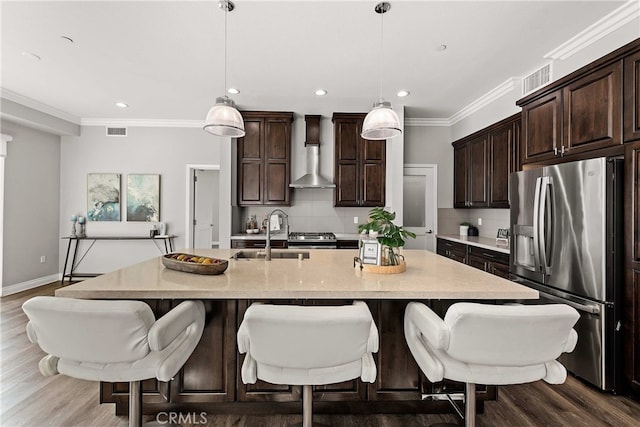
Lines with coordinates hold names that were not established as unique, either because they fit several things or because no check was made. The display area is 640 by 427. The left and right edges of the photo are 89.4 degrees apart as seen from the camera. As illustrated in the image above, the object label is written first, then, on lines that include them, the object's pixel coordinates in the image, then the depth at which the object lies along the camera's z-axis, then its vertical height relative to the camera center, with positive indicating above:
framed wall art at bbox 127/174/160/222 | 5.66 +0.28
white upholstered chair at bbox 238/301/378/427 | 1.28 -0.54
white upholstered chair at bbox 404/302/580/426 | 1.31 -0.54
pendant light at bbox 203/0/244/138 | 2.38 +0.74
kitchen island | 1.93 -0.96
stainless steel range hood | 5.00 +0.92
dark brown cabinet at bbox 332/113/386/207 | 4.96 +0.78
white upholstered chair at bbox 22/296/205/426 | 1.31 -0.53
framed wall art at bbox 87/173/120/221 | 5.63 +0.29
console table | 5.41 -0.59
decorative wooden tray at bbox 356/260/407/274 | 2.06 -0.34
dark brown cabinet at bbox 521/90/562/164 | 2.77 +0.81
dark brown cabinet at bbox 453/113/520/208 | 3.86 +0.70
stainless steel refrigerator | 2.25 -0.27
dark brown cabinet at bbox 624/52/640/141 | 2.14 +0.81
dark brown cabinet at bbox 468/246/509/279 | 3.36 -0.50
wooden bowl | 1.97 -0.33
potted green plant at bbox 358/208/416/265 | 2.07 -0.11
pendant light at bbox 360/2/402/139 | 2.38 +0.74
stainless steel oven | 4.68 -0.39
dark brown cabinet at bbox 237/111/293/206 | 4.99 +0.94
